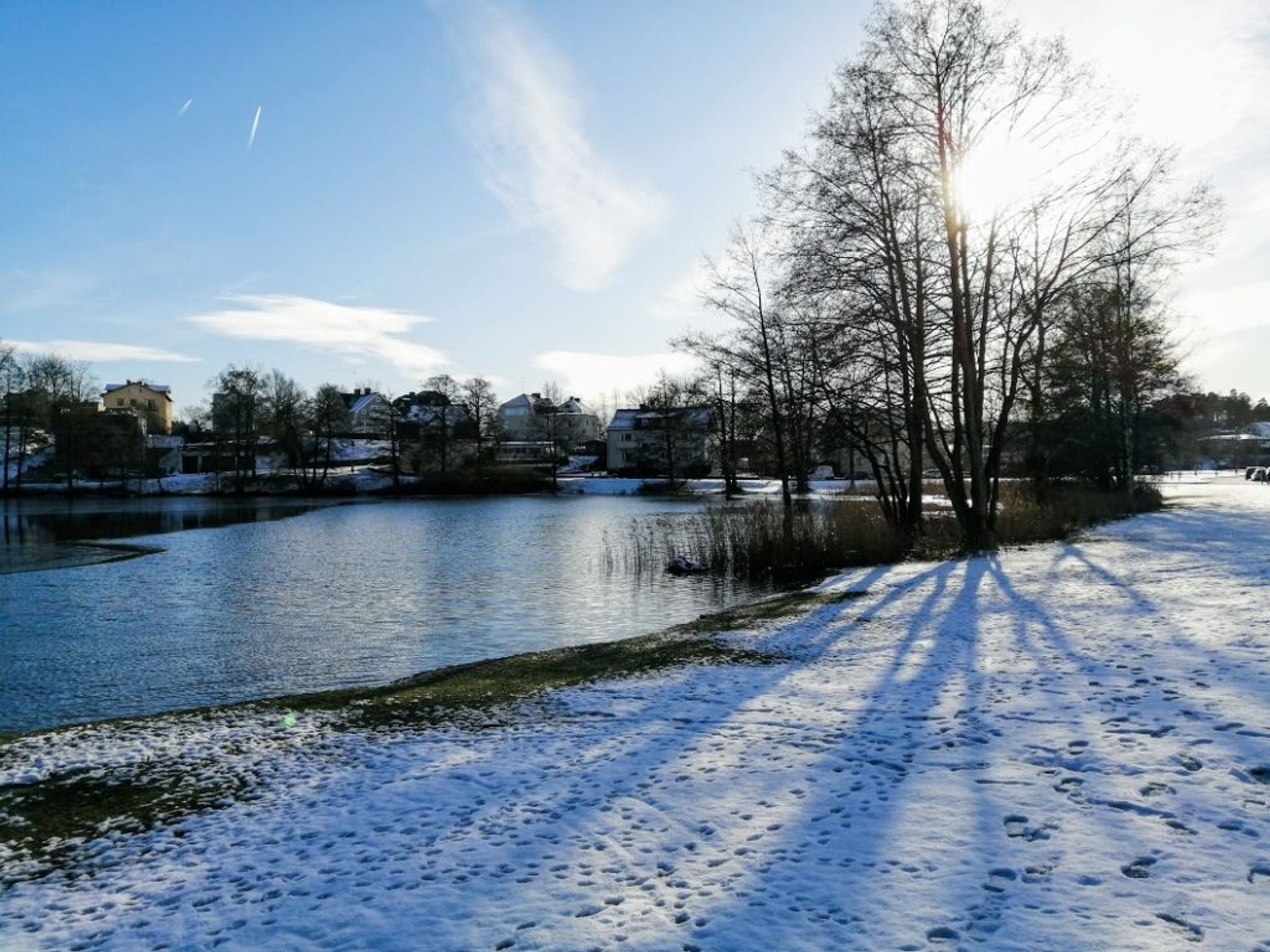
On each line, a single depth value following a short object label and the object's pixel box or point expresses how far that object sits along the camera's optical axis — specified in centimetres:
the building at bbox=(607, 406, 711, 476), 7450
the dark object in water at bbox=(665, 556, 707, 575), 2098
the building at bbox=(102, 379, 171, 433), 12112
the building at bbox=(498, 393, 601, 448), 9519
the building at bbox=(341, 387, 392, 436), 8056
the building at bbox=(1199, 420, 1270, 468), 10375
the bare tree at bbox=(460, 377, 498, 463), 8019
